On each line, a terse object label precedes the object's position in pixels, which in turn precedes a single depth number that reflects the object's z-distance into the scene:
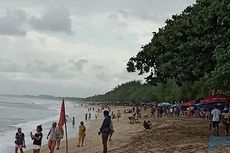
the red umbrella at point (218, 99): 24.39
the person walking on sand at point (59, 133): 18.40
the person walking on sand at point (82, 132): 22.31
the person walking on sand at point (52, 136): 18.83
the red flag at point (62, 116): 15.53
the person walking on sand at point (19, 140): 18.14
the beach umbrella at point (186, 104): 45.96
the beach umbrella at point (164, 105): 49.18
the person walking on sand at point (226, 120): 19.58
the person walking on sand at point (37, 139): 16.69
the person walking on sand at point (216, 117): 19.94
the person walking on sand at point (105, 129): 16.28
